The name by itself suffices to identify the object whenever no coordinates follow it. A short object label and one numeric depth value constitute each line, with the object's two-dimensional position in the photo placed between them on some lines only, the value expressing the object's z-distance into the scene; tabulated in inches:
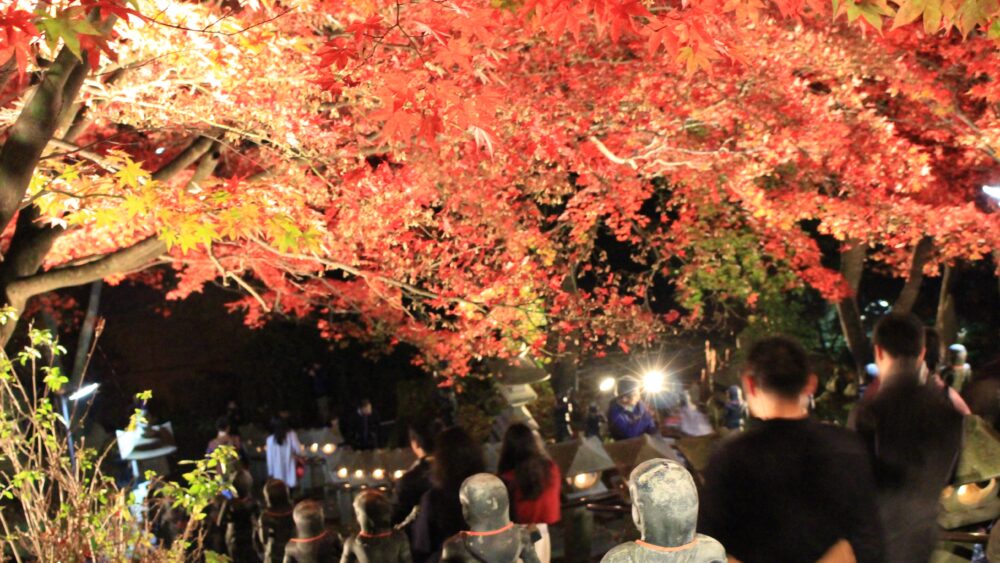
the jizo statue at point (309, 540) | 211.8
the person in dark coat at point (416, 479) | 226.1
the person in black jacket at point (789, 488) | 126.1
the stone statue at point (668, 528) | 91.6
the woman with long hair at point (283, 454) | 518.9
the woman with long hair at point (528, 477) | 214.1
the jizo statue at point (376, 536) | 197.3
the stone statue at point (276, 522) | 264.8
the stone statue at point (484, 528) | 148.3
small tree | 182.9
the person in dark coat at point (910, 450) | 155.9
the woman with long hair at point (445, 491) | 192.4
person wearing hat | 409.4
